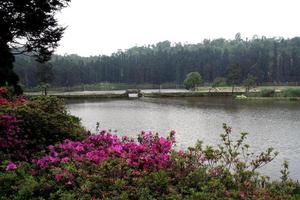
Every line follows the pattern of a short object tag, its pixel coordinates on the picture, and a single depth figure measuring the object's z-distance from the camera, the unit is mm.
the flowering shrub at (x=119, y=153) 6988
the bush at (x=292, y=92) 70225
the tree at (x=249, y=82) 90956
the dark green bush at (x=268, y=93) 74600
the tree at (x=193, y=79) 103875
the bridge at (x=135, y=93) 90200
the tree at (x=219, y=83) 104800
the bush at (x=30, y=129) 8289
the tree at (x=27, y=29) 19062
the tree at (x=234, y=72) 97625
